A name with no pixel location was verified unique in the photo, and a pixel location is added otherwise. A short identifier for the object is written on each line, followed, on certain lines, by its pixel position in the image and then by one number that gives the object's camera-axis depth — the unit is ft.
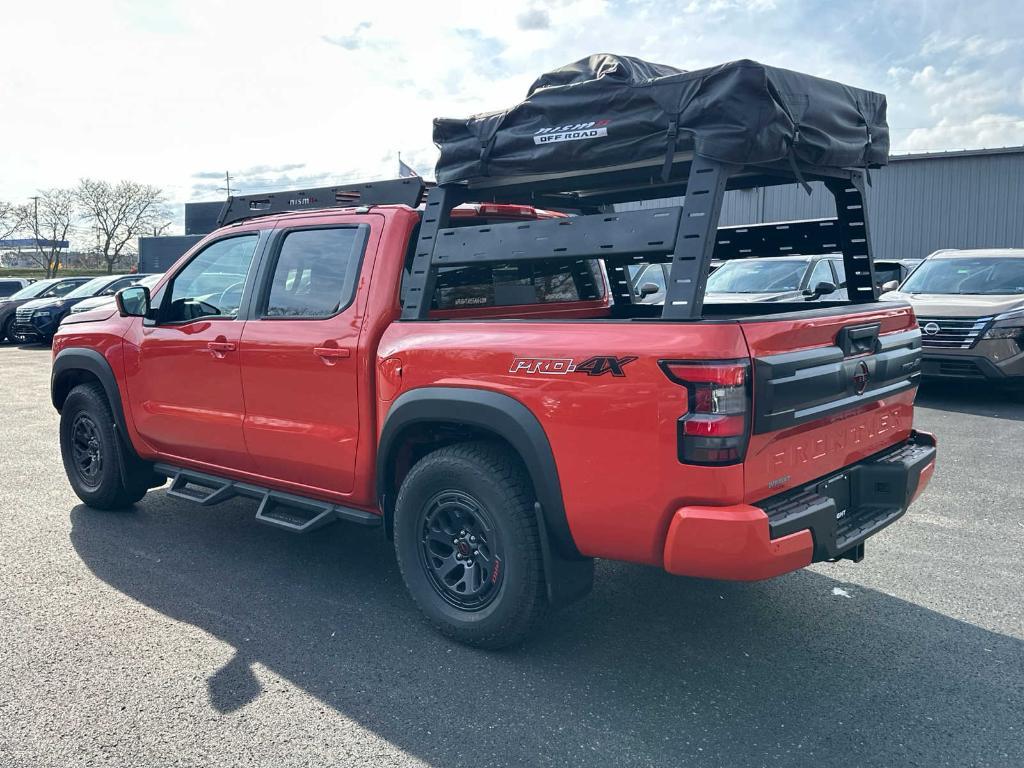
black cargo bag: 10.05
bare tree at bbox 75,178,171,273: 254.06
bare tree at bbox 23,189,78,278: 245.04
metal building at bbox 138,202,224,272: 97.71
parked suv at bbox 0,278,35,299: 79.30
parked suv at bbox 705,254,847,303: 33.73
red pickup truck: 9.78
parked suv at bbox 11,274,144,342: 62.75
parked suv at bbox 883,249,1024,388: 30.40
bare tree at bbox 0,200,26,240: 223.71
